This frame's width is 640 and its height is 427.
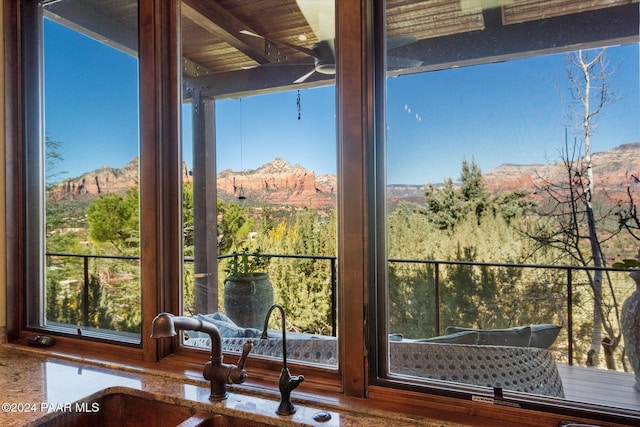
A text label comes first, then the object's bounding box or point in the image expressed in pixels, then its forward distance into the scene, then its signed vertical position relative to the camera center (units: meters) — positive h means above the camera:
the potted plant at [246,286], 1.97 -0.35
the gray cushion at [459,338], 1.67 -0.52
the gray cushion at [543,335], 1.69 -0.53
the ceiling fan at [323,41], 1.52 +0.77
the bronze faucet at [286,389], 1.18 -0.51
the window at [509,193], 1.36 +0.08
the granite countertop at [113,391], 1.15 -0.57
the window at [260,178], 1.83 +0.20
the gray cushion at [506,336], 1.64 -0.52
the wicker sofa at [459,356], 1.35 -0.53
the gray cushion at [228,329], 1.81 -0.51
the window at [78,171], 1.92 +0.25
